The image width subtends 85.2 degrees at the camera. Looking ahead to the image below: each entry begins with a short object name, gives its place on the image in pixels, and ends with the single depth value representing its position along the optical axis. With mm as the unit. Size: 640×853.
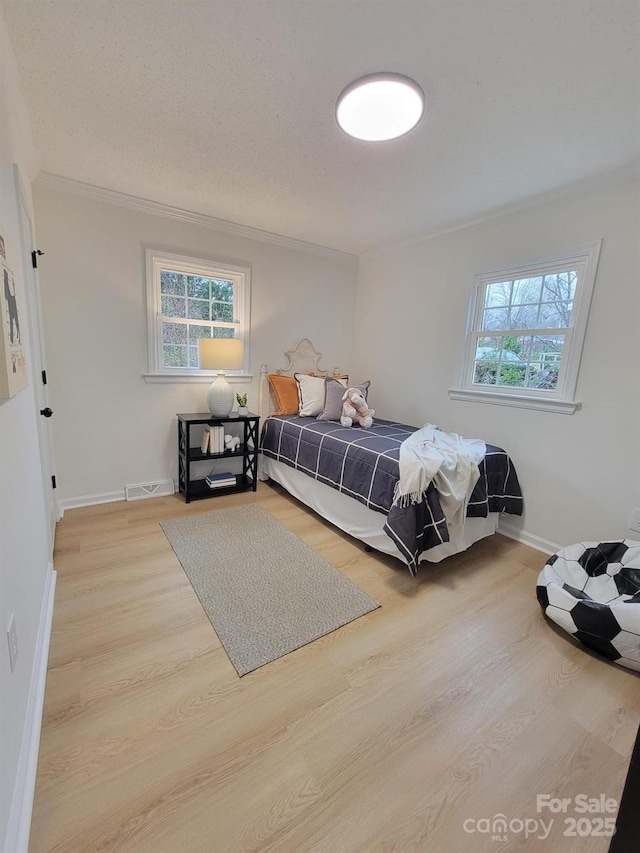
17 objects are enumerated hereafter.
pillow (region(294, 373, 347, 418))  3434
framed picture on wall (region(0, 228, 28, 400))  986
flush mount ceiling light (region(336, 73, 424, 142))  1493
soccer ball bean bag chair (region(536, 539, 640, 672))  1526
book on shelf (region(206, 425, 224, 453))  3102
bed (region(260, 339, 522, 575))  2037
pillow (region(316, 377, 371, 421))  3307
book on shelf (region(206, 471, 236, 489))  3203
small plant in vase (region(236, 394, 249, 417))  3308
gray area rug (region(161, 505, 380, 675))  1632
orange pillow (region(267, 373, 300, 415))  3551
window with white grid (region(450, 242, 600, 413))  2352
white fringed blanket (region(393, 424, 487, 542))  1987
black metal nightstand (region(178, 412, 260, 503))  2985
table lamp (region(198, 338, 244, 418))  2938
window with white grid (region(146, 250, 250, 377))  2959
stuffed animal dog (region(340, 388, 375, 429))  3125
